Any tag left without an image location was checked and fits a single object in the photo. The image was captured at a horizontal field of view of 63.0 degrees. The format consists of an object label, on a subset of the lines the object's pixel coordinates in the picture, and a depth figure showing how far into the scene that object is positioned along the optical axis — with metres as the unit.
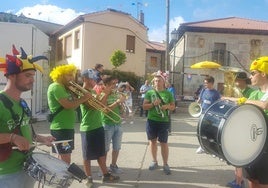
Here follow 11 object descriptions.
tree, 13.63
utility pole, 12.59
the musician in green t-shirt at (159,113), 3.71
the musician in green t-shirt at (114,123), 3.57
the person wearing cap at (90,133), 3.15
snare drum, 1.57
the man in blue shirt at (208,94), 4.56
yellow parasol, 10.06
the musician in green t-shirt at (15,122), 1.63
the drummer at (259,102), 2.23
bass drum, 2.15
